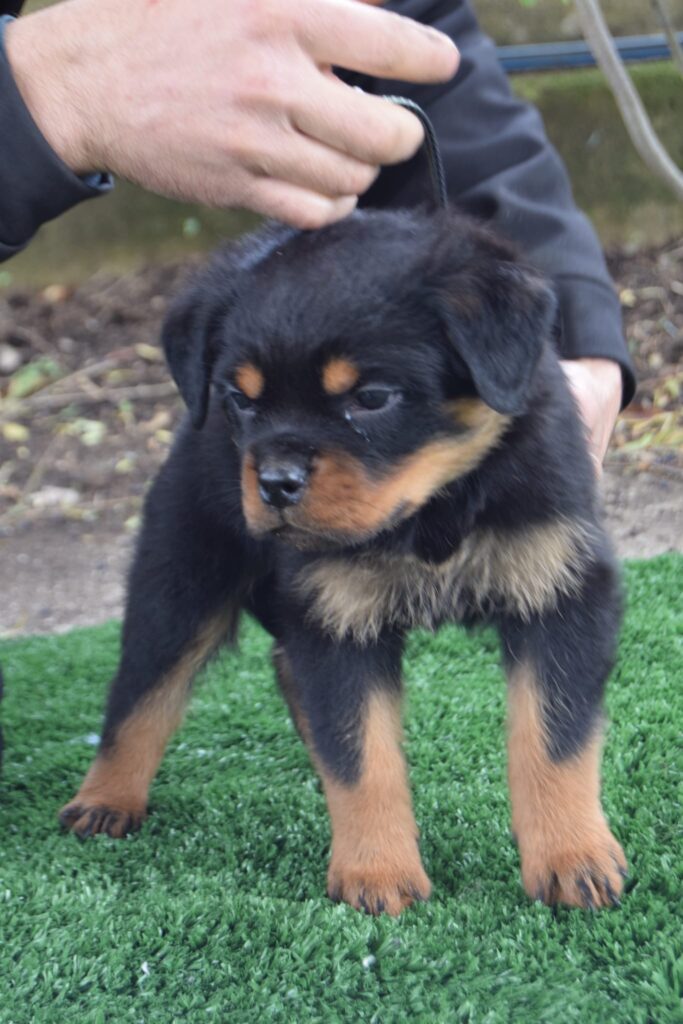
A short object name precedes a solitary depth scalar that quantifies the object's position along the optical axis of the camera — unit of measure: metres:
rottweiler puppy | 1.87
